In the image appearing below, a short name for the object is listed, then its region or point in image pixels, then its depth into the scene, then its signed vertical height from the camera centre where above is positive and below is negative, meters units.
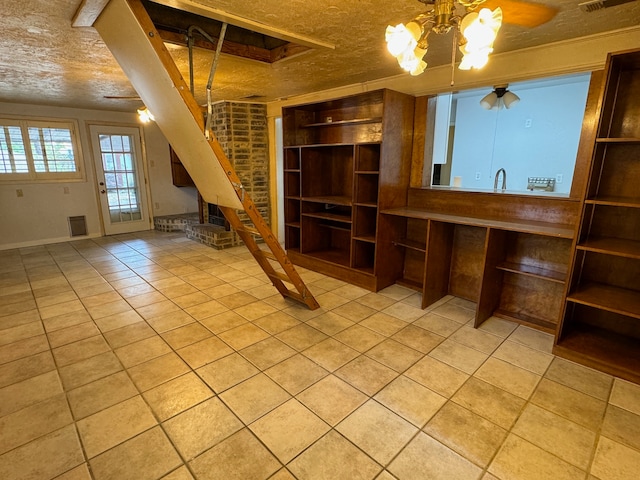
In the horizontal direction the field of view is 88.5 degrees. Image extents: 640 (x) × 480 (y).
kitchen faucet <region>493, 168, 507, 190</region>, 4.67 -0.11
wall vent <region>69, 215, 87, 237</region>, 6.12 -1.07
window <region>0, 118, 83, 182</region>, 5.35 +0.27
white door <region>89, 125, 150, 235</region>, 6.31 -0.20
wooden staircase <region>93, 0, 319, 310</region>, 1.90 +0.38
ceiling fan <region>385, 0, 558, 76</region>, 1.33 +0.59
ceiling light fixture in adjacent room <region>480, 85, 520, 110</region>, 3.73 +0.81
